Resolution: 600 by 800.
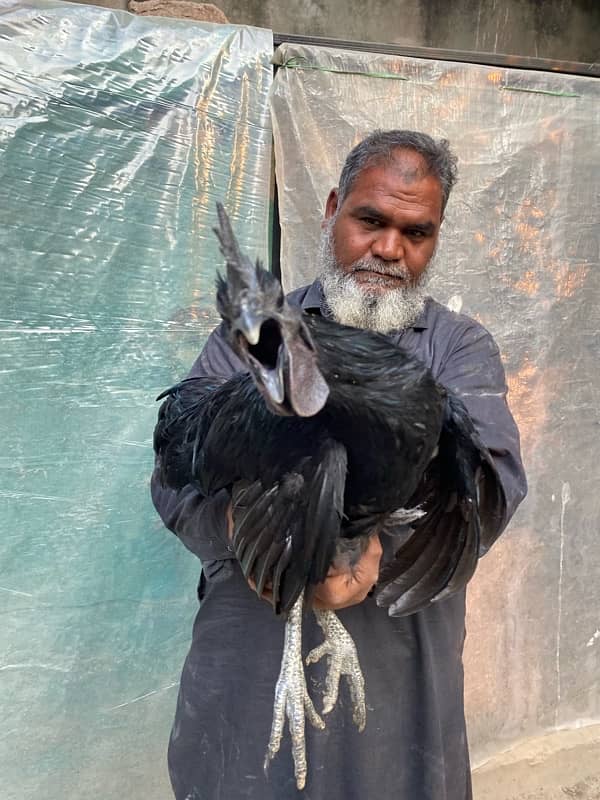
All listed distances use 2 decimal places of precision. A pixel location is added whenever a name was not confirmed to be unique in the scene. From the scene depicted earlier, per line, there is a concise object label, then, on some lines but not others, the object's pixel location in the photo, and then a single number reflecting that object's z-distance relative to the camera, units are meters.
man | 1.65
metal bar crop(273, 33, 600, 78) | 2.40
